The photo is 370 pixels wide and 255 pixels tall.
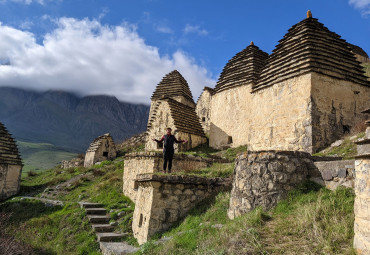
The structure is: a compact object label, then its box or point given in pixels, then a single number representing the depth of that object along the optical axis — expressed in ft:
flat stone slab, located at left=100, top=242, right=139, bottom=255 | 26.73
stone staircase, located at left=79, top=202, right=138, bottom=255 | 28.26
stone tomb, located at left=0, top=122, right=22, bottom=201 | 68.13
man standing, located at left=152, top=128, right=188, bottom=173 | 33.97
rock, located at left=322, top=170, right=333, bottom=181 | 20.40
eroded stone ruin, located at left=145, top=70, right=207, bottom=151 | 61.31
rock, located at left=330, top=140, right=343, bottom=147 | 38.91
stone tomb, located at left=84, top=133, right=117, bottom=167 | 92.04
